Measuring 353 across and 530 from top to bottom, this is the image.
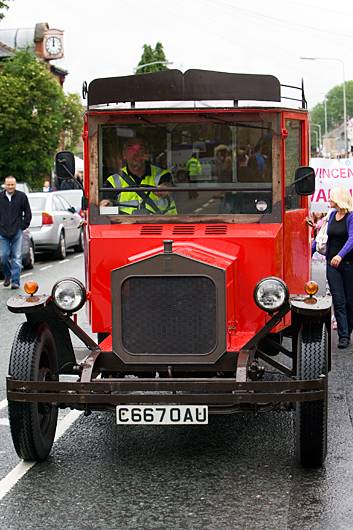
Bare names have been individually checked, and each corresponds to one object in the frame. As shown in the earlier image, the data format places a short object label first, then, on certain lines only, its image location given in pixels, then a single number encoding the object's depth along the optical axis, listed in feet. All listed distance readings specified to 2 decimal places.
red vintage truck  20.79
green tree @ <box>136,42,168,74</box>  284.61
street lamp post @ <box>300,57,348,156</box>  180.51
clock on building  231.71
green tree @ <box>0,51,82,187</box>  127.03
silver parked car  76.15
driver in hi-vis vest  24.86
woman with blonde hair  36.17
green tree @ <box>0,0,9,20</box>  85.66
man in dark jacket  58.34
